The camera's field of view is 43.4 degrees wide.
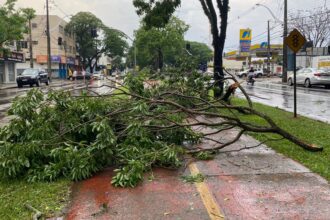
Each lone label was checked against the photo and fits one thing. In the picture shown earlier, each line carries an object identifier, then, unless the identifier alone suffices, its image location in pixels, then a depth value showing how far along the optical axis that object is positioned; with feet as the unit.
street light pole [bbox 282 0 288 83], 126.77
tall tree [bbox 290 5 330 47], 196.89
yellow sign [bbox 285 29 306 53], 39.48
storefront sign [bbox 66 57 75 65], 272.10
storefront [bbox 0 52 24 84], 153.17
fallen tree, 20.22
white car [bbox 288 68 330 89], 95.20
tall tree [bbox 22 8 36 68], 135.54
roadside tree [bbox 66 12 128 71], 290.97
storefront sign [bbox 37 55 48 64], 243.81
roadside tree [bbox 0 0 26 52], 117.60
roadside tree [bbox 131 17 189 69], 190.80
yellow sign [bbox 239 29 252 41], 269.44
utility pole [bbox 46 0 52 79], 156.25
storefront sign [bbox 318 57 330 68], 123.79
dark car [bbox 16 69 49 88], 118.21
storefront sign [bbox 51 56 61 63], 248.81
